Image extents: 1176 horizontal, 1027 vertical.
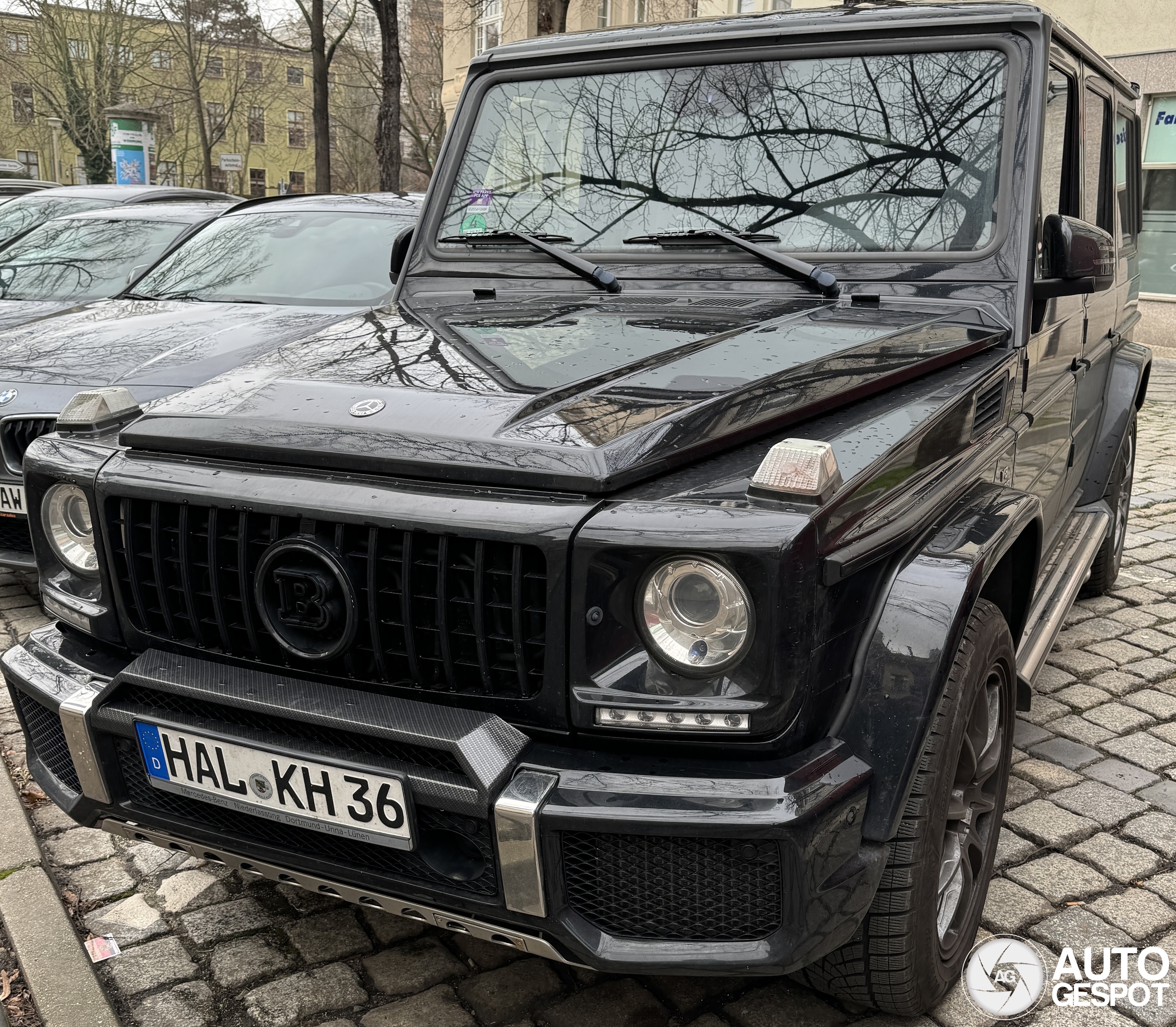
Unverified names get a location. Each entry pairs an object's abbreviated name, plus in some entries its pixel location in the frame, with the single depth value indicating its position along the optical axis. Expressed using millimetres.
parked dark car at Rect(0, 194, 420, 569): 4777
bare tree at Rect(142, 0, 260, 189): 27719
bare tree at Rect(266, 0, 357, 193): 17922
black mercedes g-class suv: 1792
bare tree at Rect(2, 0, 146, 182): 32594
